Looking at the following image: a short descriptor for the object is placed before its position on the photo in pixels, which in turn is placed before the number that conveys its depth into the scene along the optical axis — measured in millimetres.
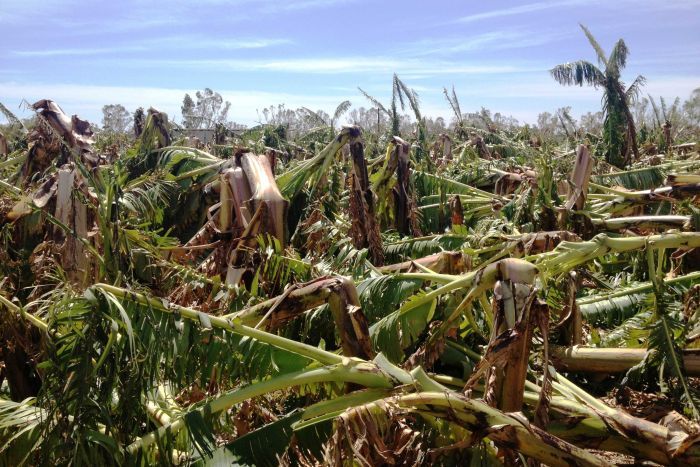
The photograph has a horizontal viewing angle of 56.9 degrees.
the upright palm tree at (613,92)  12547
